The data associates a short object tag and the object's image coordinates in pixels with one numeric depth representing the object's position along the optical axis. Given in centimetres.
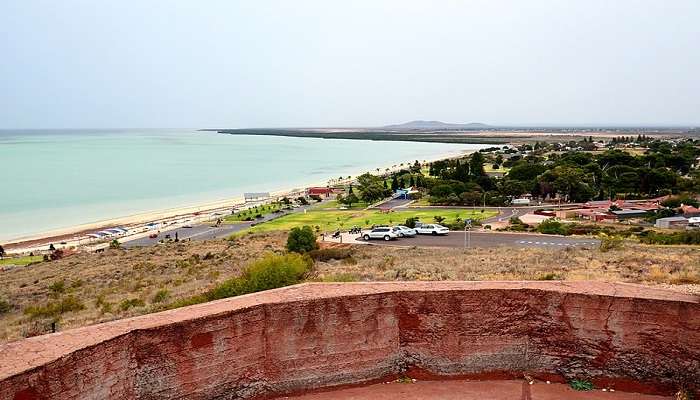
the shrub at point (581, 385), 724
